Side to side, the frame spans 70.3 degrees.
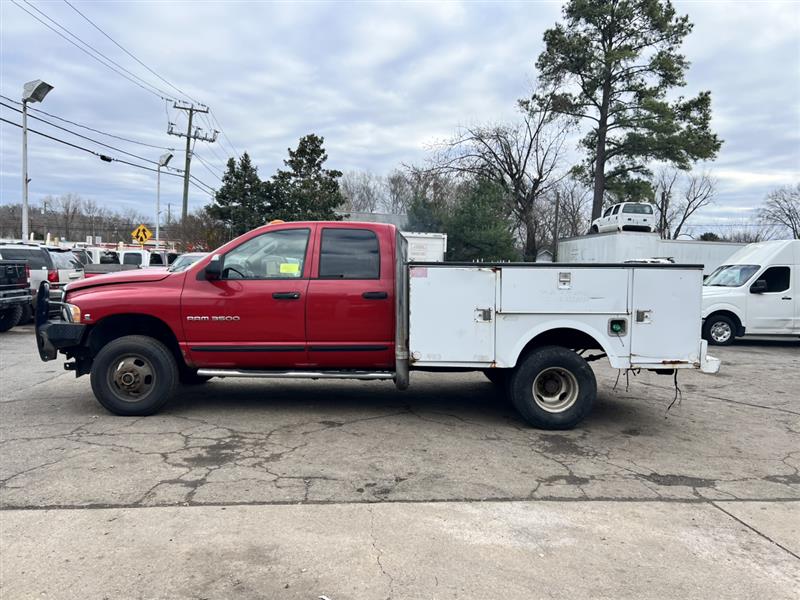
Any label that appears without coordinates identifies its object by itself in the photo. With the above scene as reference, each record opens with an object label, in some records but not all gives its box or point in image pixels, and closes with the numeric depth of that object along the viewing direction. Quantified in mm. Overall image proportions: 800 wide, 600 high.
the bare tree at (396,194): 65144
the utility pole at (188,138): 37625
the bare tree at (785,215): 57031
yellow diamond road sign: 29406
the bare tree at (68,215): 70562
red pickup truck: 5605
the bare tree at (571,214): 57344
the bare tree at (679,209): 64875
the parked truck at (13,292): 12016
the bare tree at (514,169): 35688
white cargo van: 13359
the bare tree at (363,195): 67250
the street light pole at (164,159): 37688
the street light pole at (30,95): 22469
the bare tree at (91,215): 71938
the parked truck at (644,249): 26422
